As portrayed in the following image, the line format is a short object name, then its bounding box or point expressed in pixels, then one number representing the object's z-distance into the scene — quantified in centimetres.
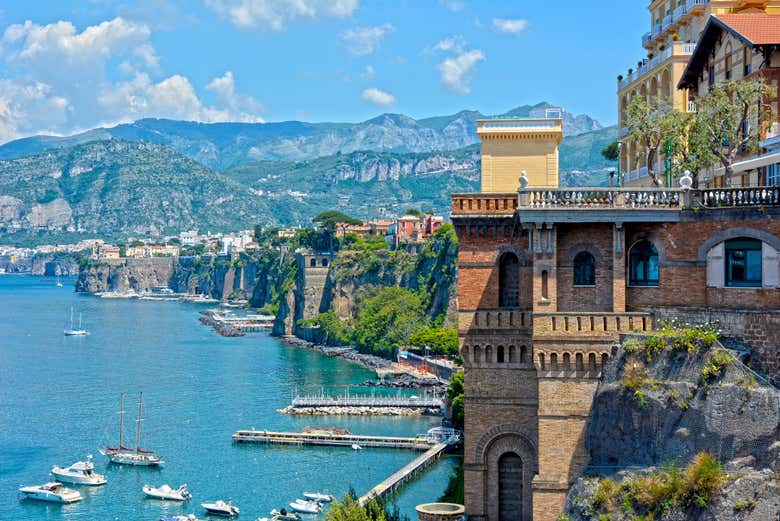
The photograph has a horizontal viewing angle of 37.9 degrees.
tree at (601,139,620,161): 7770
